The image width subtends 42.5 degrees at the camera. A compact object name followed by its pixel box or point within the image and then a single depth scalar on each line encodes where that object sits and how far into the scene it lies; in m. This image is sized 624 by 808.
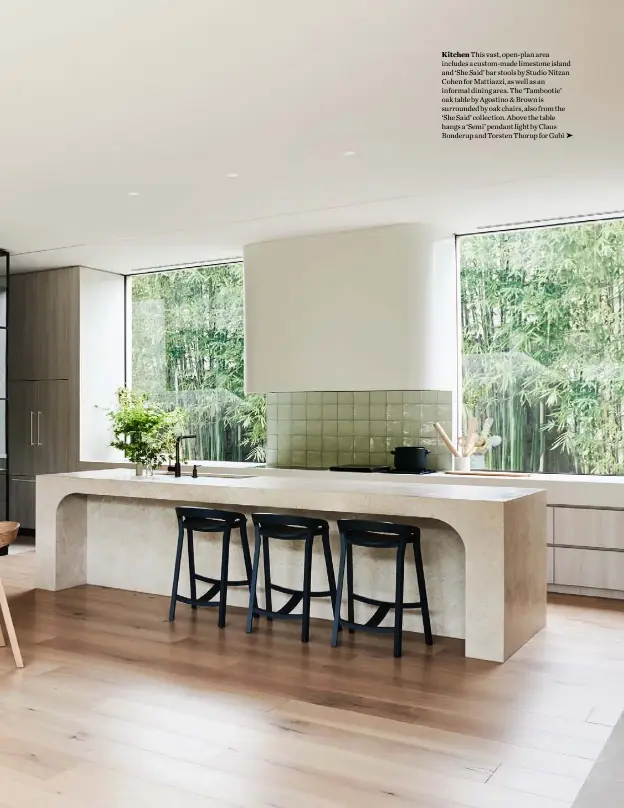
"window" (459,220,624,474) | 5.93
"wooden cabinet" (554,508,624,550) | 5.32
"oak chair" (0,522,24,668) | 3.77
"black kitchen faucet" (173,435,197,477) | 5.23
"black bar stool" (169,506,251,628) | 4.60
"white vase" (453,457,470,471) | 6.30
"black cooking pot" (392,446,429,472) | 6.26
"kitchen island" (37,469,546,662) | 3.95
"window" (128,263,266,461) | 7.75
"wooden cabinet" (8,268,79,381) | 8.02
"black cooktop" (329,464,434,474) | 6.33
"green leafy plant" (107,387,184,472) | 5.22
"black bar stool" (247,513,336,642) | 4.30
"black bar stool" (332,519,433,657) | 4.02
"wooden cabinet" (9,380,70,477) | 8.02
